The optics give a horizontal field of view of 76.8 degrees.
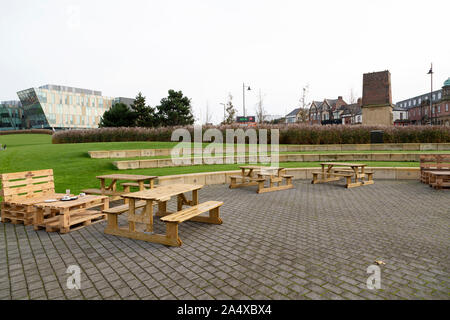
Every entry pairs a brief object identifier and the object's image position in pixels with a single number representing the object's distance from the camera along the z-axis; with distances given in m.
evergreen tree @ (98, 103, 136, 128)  41.19
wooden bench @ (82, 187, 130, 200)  7.77
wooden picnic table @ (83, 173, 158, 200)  7.74
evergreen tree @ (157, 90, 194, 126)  44.00
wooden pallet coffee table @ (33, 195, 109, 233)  5.54
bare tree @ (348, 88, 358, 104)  64.94
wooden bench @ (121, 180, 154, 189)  8.11
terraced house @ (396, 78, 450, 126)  60.09
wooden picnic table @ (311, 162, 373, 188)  11.16
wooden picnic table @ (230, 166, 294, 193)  10.22
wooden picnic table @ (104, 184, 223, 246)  4.89
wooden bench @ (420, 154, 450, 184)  11.50
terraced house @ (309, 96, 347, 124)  72.38
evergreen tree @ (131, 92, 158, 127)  43.06
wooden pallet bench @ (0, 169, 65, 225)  6.07
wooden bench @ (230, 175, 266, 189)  10.05
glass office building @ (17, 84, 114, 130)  73.44
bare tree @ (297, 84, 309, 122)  44.56
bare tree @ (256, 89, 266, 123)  50.31
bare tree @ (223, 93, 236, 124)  47.01
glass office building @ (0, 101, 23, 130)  81.88
